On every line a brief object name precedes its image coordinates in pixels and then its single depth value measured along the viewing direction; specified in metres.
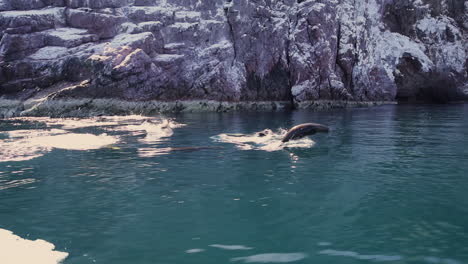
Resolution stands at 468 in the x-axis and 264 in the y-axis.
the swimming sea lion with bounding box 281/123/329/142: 18.48
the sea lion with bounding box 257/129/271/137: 21.29
